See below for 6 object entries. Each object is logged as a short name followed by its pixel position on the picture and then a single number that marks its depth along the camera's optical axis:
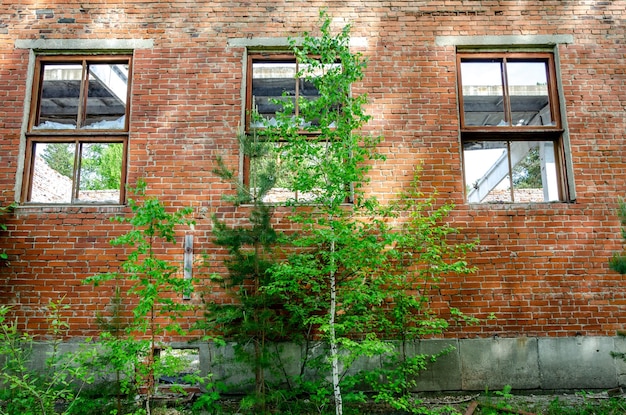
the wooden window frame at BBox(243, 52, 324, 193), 6.55
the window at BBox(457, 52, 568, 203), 6.46
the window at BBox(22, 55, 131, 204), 6.44
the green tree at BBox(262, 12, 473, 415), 4.99
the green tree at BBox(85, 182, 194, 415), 4.49
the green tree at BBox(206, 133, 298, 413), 5.30
